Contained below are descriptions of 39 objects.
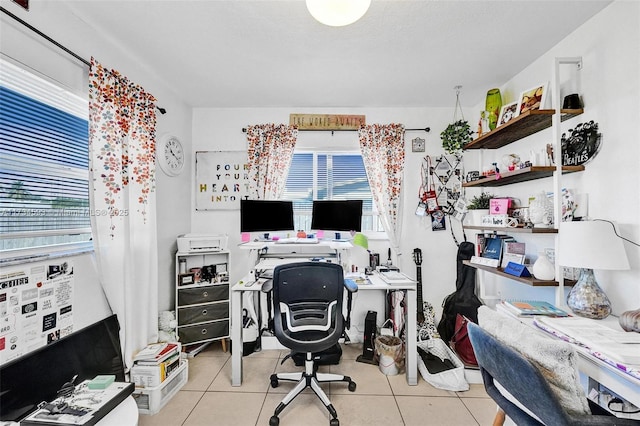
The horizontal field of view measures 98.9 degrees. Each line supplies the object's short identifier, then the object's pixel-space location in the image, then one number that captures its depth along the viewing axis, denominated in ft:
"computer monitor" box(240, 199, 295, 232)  8.31
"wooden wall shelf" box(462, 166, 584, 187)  5.62
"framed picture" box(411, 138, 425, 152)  9.79
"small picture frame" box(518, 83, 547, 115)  5.86
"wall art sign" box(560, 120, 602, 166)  5.32
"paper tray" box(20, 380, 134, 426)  3.88
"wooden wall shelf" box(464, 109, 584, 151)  5.63
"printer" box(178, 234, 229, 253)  8.29
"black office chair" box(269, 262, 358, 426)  5.91
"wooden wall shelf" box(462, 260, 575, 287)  5.53
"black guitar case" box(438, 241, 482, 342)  8.70
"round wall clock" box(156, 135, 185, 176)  8.19
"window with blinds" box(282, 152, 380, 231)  10.04
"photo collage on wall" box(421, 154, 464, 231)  9.74
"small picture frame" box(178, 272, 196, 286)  8.22
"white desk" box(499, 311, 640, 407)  3.08
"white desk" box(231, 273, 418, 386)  6.95
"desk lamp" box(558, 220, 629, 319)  4.34
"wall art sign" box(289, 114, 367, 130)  9.73
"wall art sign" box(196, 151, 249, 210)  9.86
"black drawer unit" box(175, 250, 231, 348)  8.19
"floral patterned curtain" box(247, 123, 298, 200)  9.50
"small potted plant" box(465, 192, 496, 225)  7.97
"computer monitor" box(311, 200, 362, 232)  8.52
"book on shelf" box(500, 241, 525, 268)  6.72
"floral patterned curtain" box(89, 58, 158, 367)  5.67
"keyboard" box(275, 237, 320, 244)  8.74
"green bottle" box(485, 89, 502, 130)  7.55
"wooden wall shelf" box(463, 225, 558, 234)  5.51
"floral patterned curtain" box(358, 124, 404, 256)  9.52
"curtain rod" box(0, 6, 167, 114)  4.19
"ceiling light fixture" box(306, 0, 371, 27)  3.69
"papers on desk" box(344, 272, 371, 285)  7.56
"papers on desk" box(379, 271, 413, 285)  7.38
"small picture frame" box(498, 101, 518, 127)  6.72
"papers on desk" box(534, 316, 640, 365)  3.34
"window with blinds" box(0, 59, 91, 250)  4.36
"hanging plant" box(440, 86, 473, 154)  8.83
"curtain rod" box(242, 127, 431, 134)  9.73
